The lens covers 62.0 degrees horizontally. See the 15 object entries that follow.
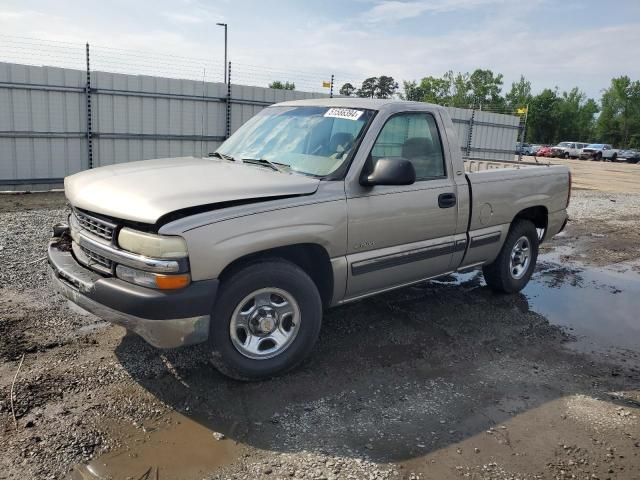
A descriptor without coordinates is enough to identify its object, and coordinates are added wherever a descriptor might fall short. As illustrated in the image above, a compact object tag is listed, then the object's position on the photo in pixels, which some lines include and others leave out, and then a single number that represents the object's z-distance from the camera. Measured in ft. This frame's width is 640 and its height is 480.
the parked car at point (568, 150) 157.69
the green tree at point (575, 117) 236.02
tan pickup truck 10.28
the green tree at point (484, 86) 219.20
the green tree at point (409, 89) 152.66
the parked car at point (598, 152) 154.20
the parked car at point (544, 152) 159.33
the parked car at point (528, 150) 158.28
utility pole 112.66
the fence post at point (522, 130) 67.97
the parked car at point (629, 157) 159.33
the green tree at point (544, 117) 229.66
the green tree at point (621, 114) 228.84
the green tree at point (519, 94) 238.60
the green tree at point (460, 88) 219.20
